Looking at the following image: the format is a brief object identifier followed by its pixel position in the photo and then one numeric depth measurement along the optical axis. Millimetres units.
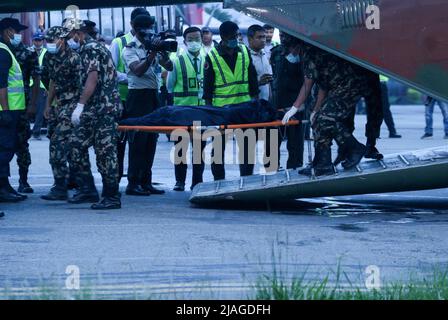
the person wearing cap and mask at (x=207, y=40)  20411
